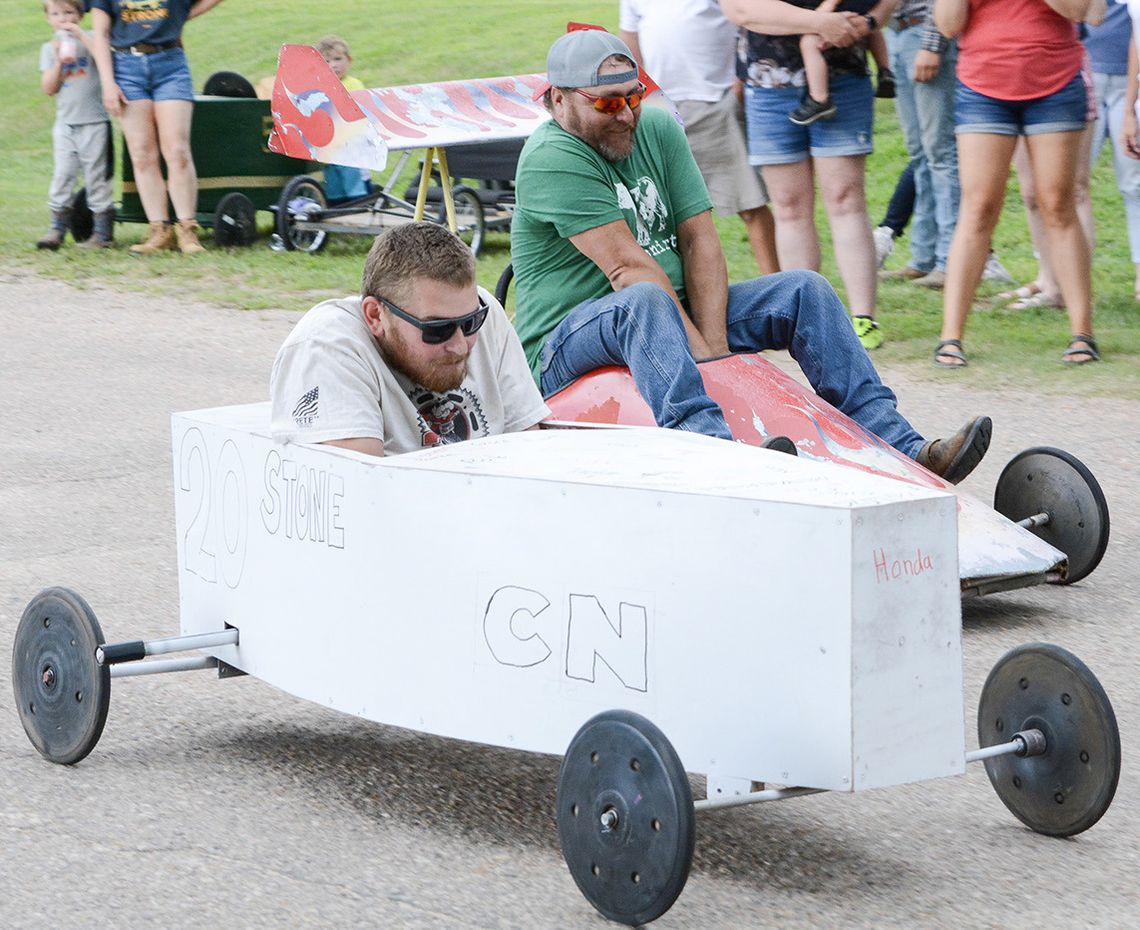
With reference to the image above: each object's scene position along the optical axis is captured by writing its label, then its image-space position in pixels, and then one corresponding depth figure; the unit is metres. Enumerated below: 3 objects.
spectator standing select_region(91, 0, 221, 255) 10.80
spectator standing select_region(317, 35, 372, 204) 11.90
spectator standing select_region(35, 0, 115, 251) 11.56
